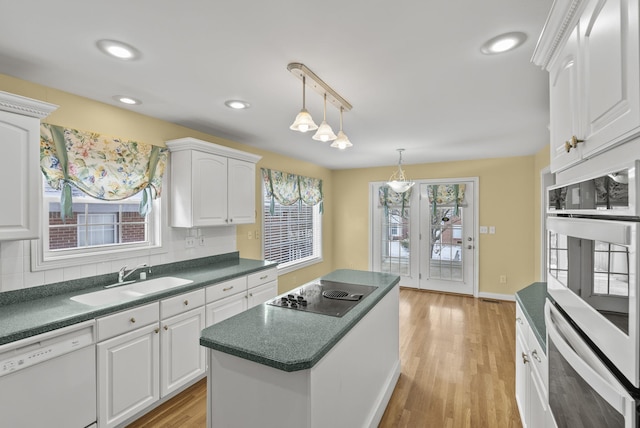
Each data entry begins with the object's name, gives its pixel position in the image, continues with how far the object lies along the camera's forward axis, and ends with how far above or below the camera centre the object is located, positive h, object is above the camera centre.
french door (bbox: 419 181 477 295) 5.15 -0.43
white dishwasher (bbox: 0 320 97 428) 1.55 -0.92
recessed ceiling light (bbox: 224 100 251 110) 2.49 +0.91
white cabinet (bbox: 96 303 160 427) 1.92 -1.01
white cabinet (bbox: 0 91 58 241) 1.74 +0.28
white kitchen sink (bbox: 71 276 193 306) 2.21 -0.63
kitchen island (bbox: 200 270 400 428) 1.27 -0.72
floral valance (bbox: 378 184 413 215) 5.62 +0.28
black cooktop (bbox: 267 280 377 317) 1.82 -0.57
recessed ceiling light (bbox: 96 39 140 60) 1.62 +0.91
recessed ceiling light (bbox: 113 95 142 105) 2.37 +0.90
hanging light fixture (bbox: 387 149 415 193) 4.02 +0.36
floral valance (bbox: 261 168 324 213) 4.34 +0.40
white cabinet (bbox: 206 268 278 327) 2.68 -0.80
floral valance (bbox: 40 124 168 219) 2.16 +0.39
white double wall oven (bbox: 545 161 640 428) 0.65 -0.23
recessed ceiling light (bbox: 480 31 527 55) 1.55 +0.90
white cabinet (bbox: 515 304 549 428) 1.42 -0.91
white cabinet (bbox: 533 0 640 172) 0.68 +0.39
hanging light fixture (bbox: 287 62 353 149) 1.86 +0.88
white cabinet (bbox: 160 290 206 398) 2.29 -1.03
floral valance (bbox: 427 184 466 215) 5.16 +0.31
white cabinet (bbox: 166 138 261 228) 2.92 +0.30
